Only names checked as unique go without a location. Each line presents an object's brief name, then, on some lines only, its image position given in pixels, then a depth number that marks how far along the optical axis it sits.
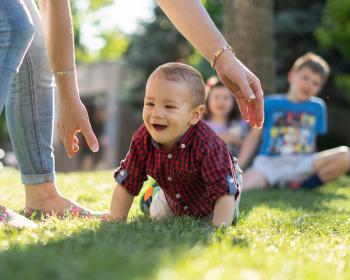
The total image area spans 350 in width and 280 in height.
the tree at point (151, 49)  17.11
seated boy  6.20
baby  2.86
